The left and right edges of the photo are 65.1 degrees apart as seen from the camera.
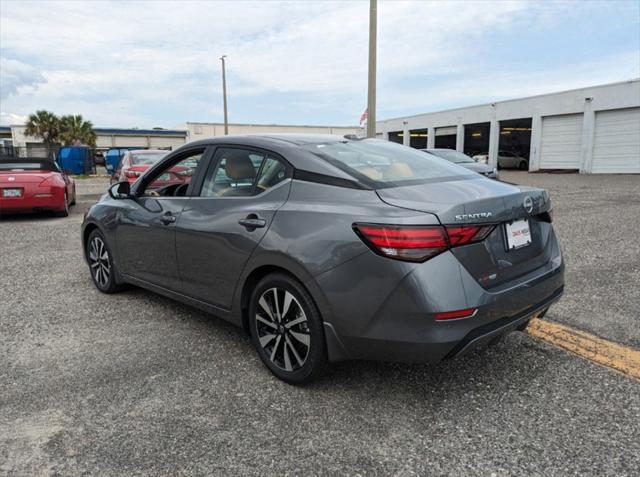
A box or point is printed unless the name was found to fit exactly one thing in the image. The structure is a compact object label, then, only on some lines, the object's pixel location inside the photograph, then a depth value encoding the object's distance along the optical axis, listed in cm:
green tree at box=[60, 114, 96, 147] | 4764
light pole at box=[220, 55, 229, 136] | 3294
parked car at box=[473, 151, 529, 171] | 3262
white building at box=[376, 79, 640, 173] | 2328
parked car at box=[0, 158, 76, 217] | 959
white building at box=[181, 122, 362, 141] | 5500
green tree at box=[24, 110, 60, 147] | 4806
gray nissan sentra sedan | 246
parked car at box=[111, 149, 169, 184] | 1161
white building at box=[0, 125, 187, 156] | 5269
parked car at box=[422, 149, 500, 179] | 1211
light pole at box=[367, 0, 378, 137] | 1204
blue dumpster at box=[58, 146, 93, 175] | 3183
